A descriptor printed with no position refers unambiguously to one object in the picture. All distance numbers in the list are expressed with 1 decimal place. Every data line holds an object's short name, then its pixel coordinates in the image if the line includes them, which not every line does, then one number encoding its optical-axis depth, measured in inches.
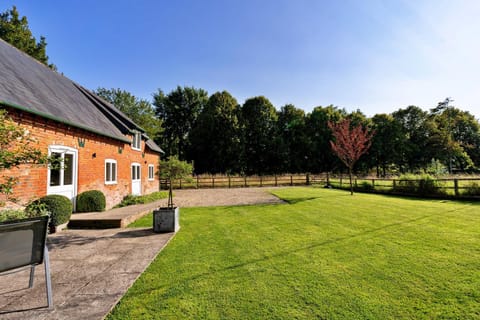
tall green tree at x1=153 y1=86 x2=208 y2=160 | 1496.1
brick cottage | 225.8
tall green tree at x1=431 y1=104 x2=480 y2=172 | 1466.5
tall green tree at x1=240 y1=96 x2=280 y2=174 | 1402.6
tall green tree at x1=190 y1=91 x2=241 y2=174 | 1302.9
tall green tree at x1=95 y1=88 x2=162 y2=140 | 1338.6
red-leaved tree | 574.6
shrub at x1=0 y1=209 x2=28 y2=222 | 139.9
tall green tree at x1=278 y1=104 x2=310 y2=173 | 1416.1
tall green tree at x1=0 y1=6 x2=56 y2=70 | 853.2
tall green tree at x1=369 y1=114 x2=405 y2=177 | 1449.3
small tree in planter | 227.3
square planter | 227.0
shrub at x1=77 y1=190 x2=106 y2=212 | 304.8
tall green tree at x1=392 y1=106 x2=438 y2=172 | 1501.0
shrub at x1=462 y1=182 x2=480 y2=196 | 413.2
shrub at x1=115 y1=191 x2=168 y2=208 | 416.1
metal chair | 84.9
